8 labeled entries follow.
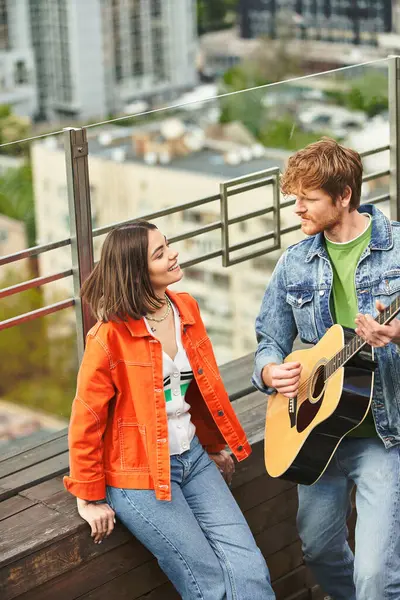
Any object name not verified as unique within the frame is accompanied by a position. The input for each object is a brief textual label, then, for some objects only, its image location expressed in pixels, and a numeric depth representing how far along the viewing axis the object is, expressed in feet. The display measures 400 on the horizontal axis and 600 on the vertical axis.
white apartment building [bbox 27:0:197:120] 246.27
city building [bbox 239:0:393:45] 253.03
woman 9.61
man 9.34
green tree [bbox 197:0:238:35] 257.96
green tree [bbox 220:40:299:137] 239.71
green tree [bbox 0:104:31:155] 202.69
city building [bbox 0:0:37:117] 233.35
